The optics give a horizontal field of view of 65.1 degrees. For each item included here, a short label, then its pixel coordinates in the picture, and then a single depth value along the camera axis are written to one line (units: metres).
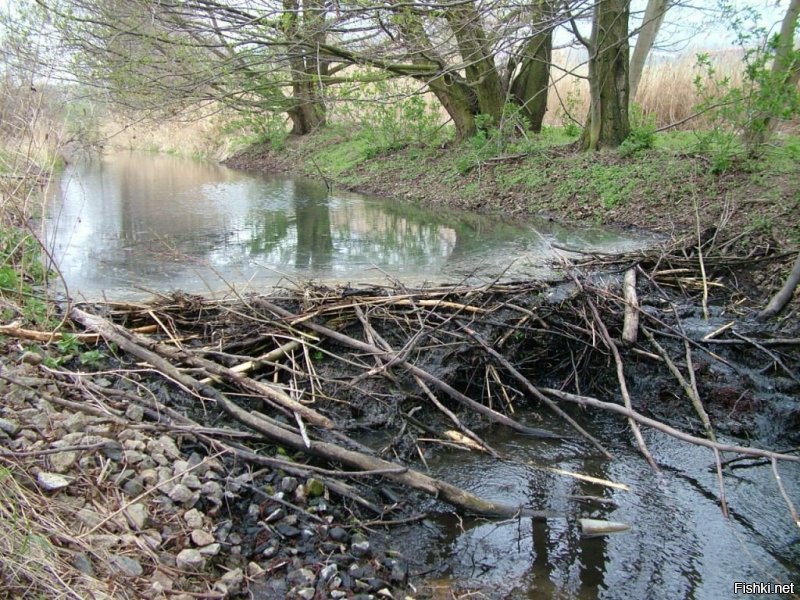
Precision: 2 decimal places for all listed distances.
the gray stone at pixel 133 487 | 2.88
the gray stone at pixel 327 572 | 2.73
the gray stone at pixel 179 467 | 3.07
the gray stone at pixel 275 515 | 3.01
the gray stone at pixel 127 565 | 2.45
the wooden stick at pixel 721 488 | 3.07
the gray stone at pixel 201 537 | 2.76
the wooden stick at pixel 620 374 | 3.52
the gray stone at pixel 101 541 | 2.51
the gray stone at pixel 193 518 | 2.84
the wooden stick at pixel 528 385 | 3.79
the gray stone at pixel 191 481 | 3.01
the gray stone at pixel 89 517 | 2.62
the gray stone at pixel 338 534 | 2.99
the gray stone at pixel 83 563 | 2.35
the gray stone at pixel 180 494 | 2.93
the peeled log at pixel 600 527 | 3.21
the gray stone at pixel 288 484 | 3.18
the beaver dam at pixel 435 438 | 2.89
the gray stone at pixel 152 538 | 2.64
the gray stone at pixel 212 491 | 3.01
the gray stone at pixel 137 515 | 2.71
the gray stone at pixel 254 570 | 2.71
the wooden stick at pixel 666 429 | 3.07
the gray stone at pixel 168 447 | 3.19
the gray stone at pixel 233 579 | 2.61
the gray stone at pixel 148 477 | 2.97
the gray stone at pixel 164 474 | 3.00
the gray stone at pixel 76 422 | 3.14
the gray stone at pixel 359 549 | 2.94
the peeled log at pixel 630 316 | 4.63
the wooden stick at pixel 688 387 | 3.79
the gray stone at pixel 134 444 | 3.12
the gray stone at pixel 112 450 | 3.03
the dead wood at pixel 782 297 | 4.92
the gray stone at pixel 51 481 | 2.71
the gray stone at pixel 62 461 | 2.83
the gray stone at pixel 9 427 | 3.00
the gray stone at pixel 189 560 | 2.62
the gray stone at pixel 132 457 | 3.03
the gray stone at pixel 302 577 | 2.70
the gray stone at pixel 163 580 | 2.46
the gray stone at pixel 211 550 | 2.73
